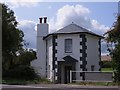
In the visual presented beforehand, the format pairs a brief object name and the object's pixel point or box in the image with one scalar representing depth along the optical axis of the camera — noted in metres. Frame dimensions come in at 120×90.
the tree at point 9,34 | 24.72
